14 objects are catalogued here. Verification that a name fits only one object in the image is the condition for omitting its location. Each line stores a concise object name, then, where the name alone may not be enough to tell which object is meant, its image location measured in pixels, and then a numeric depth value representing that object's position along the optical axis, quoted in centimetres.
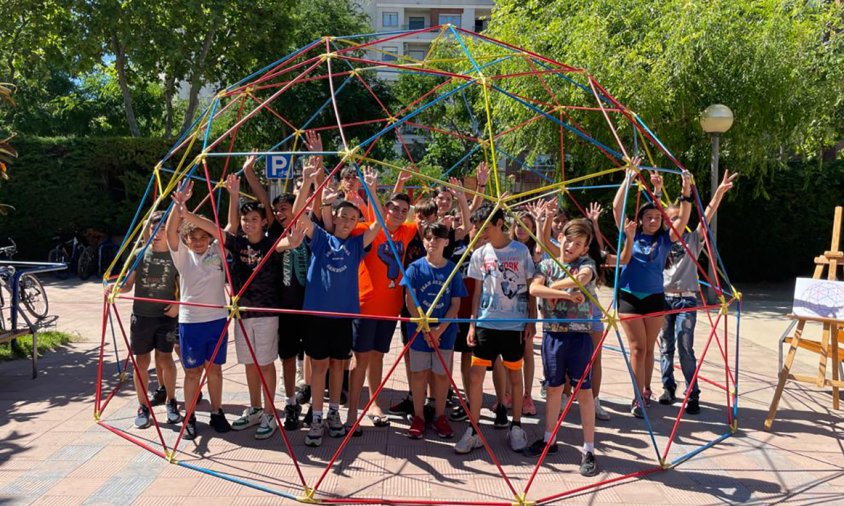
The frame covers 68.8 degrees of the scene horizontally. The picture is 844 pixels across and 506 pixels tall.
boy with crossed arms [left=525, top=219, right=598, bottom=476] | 393
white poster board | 496
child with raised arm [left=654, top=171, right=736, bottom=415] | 509
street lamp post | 907
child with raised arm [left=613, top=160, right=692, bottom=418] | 488
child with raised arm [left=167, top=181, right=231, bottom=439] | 434
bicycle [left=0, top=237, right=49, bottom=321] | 773
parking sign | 1200
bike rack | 584
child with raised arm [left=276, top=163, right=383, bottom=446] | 422
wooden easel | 489
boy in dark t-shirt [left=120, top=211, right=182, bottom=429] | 462
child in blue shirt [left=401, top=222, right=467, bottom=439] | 425
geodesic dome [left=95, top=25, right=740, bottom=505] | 377
